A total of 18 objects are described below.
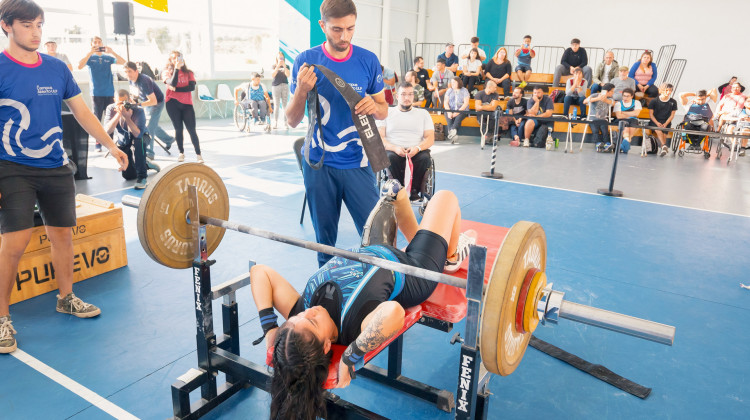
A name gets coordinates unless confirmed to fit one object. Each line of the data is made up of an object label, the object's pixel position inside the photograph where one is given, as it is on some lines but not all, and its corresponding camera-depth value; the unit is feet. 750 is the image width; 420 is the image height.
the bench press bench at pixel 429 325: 6.65
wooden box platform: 9.67
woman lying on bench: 5.09
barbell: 4.34
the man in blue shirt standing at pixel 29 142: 7.45
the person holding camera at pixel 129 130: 17.48
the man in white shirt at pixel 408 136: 15.40
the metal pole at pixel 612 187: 18.54
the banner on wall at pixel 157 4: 27.31
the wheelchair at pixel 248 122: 33.27
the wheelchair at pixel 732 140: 28.37
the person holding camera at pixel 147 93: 20.17
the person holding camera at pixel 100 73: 23.31
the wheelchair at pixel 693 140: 29.59
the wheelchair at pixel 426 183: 15.49
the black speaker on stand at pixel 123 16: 25.17
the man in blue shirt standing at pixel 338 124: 7.45
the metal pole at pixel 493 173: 20.93
